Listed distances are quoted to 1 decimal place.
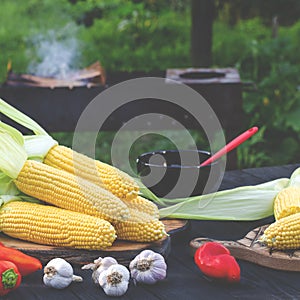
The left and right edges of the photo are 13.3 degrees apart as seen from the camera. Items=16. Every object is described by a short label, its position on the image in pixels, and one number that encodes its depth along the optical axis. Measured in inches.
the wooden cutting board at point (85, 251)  81.4
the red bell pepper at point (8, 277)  76.2
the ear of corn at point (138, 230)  83.0
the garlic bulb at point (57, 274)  77.8
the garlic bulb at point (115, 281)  76.6
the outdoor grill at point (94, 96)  155.4
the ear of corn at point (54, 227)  81.5
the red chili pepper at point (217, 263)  78.5
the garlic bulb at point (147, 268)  78.3
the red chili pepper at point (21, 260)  78.7
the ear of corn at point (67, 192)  83.1
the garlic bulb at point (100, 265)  78.2
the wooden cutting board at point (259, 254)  80.9
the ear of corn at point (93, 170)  84.6
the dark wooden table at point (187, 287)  77.2
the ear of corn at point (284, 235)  82.0
